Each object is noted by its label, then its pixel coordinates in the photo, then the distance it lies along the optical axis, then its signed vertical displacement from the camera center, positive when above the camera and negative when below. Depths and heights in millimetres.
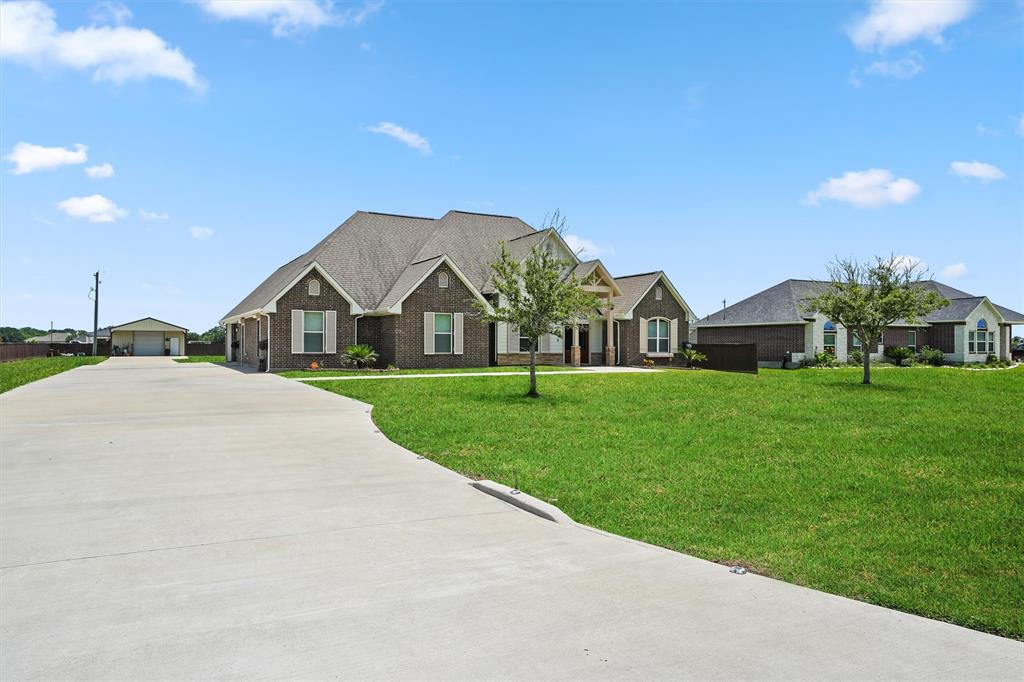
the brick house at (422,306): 31625 +2167
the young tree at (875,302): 24328 +1737
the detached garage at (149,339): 68312 +1194
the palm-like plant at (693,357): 33656 -266
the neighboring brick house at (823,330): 40031 +1370
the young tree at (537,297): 19000 +1496
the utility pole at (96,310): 61419 +3606
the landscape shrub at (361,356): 31000 -214
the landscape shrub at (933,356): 43031 -270
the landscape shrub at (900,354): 41844 -143
